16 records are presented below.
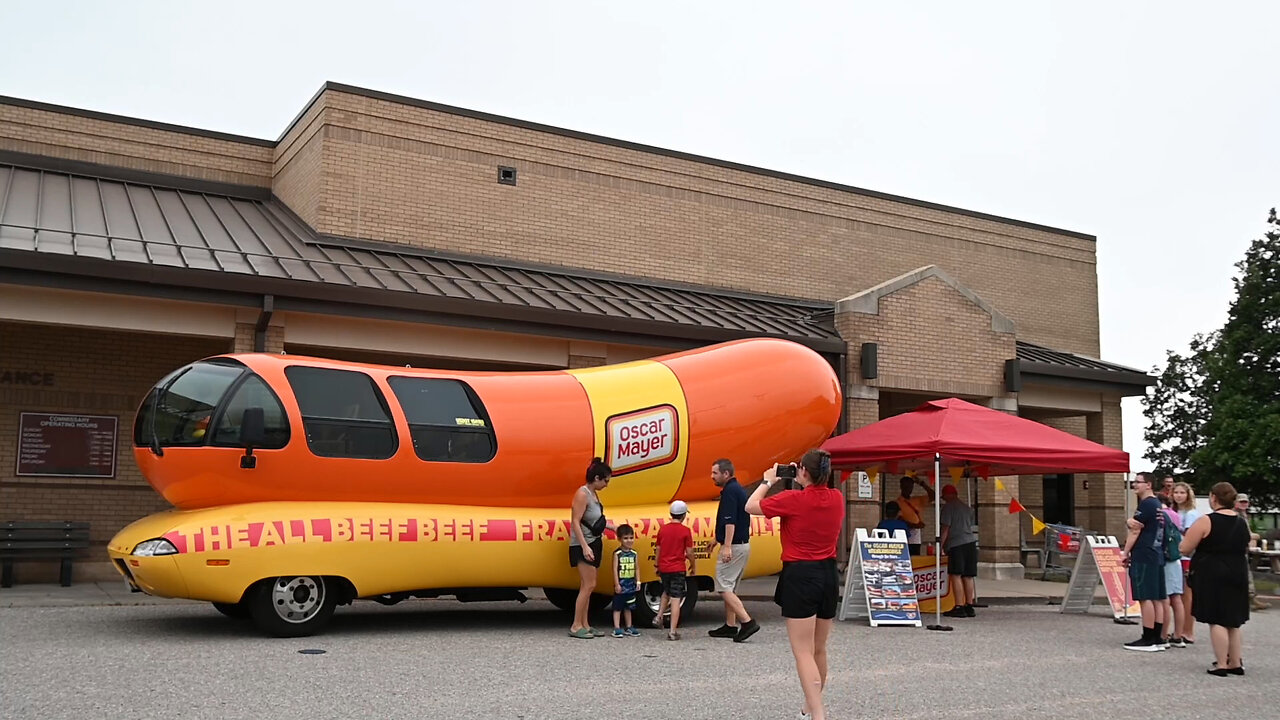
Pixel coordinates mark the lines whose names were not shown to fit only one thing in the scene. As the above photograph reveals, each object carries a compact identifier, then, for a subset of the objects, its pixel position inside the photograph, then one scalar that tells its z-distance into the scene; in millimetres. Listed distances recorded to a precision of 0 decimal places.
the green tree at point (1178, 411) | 40562
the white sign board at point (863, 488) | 18641
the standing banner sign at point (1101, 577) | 13906
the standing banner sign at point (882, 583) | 12688
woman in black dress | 9602
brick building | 13961
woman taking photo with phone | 6707
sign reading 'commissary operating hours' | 14891
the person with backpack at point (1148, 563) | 11375
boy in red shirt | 10789
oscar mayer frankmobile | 9750
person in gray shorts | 10617
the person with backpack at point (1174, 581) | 11578
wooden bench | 13864
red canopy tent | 13000
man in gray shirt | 13797
